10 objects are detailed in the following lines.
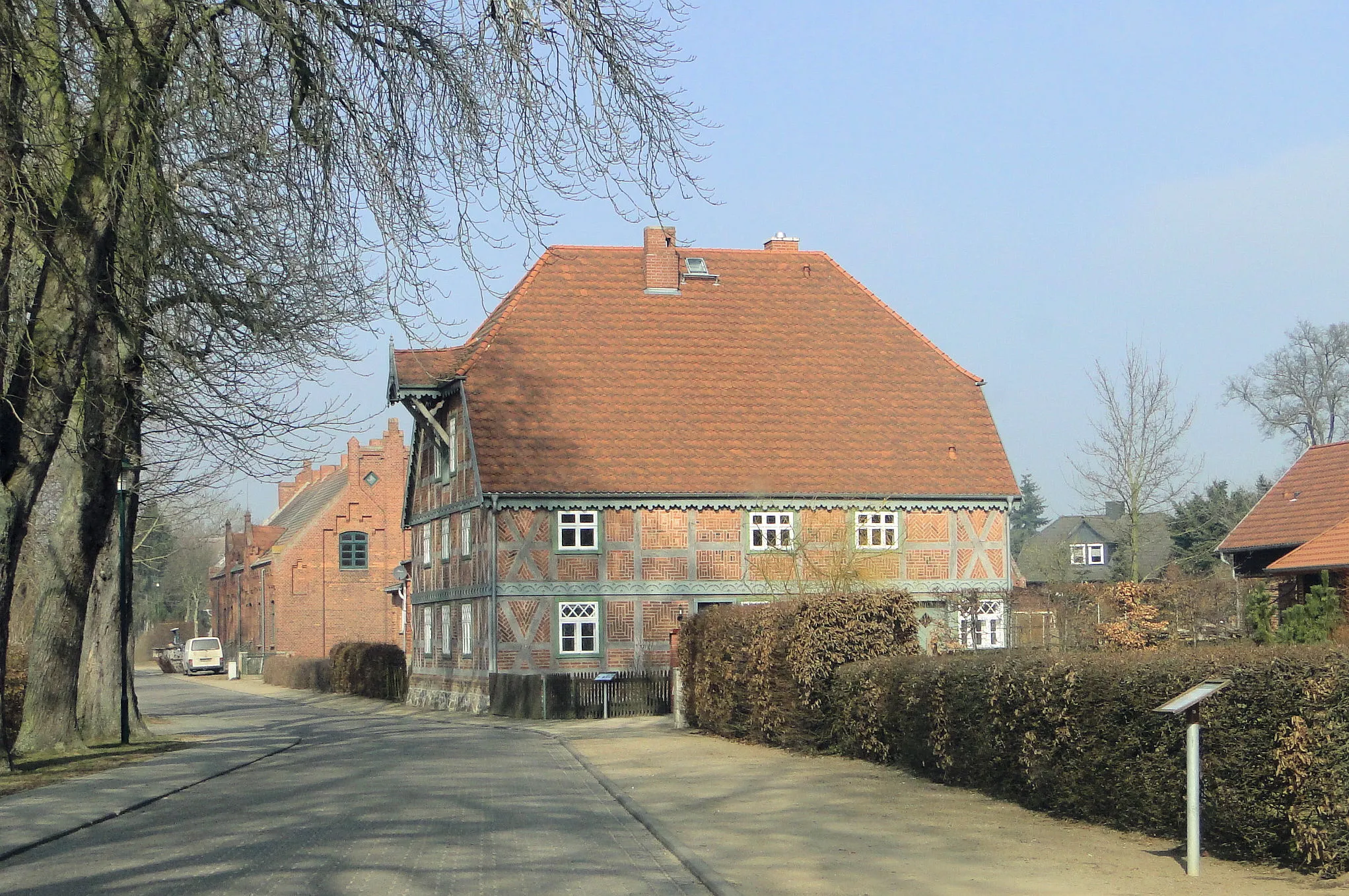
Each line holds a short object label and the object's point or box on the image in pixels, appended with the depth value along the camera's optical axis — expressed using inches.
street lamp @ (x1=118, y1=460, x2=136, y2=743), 940.0
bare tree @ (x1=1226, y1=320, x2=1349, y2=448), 2866.6
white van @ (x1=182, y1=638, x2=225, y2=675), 3083.2
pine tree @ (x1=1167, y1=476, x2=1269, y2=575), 2334.6
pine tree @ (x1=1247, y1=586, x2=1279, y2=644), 1160.2
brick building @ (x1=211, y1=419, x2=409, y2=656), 2691.9
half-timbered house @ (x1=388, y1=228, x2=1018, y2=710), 1419.8
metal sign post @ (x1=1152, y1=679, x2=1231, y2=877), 403.9
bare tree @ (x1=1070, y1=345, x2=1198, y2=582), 1721.2
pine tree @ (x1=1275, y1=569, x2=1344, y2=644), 1116.5
